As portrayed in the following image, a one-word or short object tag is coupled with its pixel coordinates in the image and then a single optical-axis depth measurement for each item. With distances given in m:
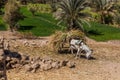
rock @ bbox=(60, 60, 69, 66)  21.22
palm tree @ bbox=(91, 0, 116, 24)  72.00
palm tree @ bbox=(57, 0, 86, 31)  46.00
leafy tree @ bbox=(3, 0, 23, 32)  40.78
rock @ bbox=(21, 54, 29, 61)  20.67
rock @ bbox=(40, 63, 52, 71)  20.39
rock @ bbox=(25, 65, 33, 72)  20.02
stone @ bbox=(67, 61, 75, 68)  21.46
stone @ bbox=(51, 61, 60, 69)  20.83
